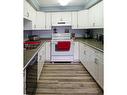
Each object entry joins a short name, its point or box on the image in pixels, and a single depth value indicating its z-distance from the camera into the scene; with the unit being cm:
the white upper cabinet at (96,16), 270
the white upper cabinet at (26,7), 217
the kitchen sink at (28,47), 212
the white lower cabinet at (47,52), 374
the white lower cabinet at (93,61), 191
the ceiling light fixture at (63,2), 348
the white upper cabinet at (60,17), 404
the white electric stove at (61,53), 374
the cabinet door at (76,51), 377
